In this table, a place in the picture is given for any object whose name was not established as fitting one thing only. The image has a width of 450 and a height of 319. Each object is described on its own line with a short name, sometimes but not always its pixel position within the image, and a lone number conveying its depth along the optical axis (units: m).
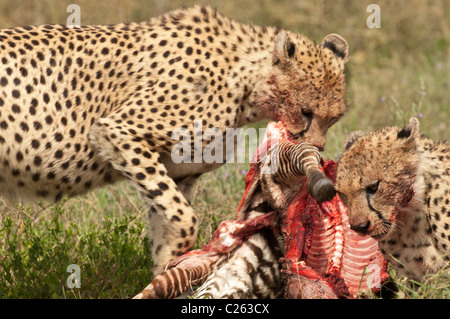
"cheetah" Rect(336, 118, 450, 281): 7.43
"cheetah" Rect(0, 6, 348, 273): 8.51
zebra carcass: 7.36
